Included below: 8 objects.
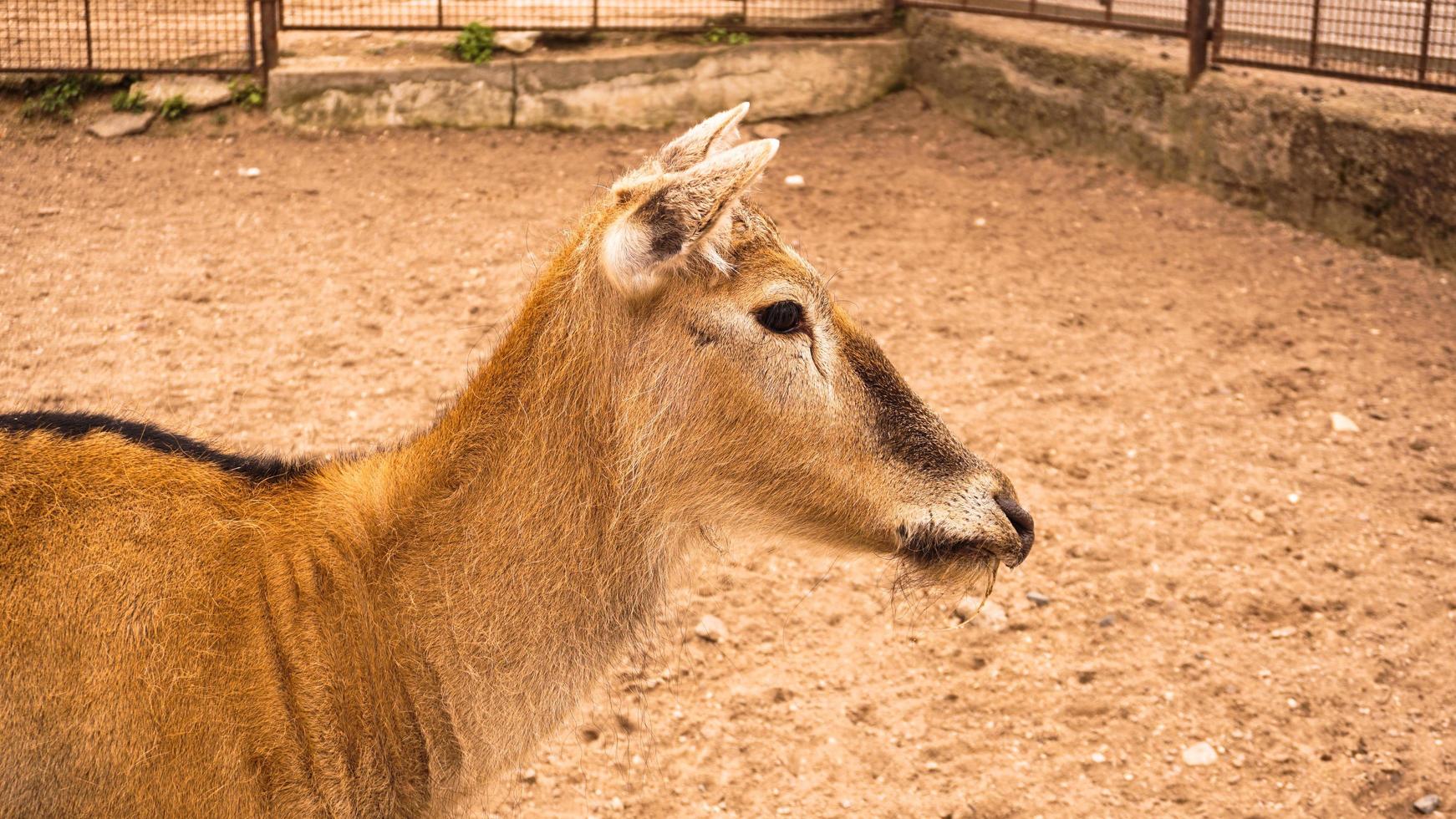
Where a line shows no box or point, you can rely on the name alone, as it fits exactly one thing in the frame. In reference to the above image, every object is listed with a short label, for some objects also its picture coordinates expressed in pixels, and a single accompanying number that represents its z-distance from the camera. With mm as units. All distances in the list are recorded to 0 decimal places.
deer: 2613
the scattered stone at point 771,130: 9648
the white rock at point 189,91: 9305
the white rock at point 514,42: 9633
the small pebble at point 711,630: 4828
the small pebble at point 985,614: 4941
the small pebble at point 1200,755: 4305
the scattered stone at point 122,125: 9102
